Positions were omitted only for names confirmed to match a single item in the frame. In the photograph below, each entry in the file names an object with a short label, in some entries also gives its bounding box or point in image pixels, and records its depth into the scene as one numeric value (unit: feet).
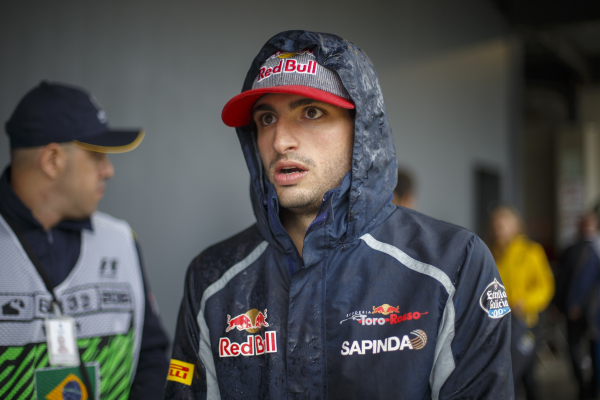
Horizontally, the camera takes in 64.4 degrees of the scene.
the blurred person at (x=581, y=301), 15.24
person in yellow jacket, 11.97
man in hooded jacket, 3.83
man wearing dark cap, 5.09
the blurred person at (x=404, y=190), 9.68
